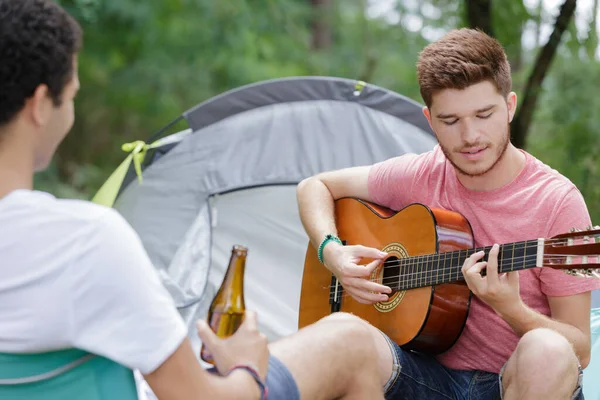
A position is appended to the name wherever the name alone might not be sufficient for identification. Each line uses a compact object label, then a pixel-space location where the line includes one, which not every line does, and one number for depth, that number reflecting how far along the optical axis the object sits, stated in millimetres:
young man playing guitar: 1828
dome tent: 3186
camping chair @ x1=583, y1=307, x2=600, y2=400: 2389
